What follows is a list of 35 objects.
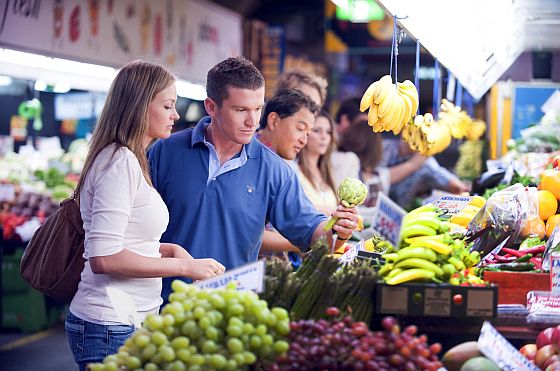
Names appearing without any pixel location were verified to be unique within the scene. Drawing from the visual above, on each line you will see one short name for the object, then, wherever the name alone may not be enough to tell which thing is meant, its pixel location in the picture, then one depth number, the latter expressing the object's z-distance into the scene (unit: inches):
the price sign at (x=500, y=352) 104.0
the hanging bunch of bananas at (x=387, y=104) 163.9
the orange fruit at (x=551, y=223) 171.5
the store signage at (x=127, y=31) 277.7
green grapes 94.6
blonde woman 128.0
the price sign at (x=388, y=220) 109.7
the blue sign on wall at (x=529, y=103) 321.1
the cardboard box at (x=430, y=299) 111.0
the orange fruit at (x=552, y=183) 180.5
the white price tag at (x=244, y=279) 104.7
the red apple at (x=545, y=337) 122.1
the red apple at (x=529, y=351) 121.5
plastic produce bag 152.5
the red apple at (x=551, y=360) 115.0
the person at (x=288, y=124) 195.5
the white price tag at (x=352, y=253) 139.6
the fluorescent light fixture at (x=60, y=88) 295.6
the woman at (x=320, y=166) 233.0
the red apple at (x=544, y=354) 118.3
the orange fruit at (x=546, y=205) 177.2
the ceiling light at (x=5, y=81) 379.6
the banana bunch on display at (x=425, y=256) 115.9
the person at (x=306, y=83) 235.9
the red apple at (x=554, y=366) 112.3
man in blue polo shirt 152.2
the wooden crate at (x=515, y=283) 135.6
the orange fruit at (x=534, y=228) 164.2
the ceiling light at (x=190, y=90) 385.5
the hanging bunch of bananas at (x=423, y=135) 228.8
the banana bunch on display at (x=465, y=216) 177.6
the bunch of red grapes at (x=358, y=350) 91.4
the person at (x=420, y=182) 360.2
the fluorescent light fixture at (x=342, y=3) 147.6
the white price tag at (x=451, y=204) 173.0
